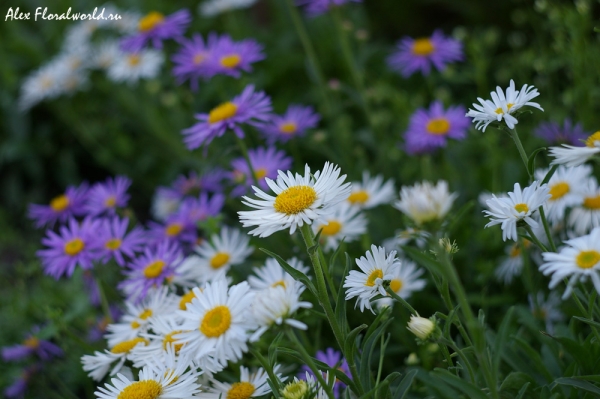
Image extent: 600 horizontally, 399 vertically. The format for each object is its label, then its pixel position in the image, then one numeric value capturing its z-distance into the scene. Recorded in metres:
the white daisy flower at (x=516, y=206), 0.77
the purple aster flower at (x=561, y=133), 0.96
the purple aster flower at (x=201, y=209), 0.95
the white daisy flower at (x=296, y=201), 0.77
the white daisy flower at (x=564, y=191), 0.86
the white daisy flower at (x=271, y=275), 0.84
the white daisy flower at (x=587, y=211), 0.85
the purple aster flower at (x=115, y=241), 0.90
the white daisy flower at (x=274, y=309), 0.75
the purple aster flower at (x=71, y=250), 0.90
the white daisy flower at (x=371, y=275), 0.77
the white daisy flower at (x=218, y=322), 0.77
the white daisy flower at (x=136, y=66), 1.13
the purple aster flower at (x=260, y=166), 0.96
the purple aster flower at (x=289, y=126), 1.02
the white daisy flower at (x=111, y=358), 0.82
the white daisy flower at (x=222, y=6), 1.22
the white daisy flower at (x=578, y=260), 0.74
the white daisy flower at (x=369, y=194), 0.94
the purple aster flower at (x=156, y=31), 1.06
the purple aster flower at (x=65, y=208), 0.98
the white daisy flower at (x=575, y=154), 0.75
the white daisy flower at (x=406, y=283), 0.87
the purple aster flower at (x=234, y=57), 0.99
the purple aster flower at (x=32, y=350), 0.95
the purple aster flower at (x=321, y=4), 1.03
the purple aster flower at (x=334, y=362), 0.83
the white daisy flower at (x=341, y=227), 0.90
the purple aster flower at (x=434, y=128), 0.98
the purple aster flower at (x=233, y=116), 0.89
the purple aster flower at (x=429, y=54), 1.05
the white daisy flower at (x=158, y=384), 0.78
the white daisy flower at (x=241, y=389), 0.79
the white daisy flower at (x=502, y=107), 0.77
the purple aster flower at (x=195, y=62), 1.00
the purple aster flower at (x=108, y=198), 0.97
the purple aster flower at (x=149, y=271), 0.87
